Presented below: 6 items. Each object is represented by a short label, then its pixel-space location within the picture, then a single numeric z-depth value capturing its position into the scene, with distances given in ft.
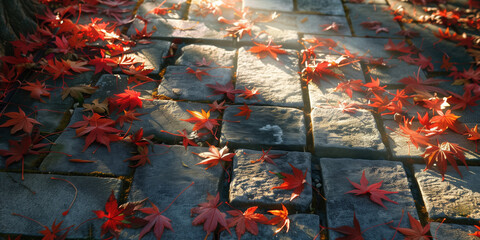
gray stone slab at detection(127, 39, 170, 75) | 8.29
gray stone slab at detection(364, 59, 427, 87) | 8.16
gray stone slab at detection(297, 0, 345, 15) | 11.20
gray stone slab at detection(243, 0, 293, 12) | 11.12
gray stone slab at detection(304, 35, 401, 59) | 9.21
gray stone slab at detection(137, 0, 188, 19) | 10.40
